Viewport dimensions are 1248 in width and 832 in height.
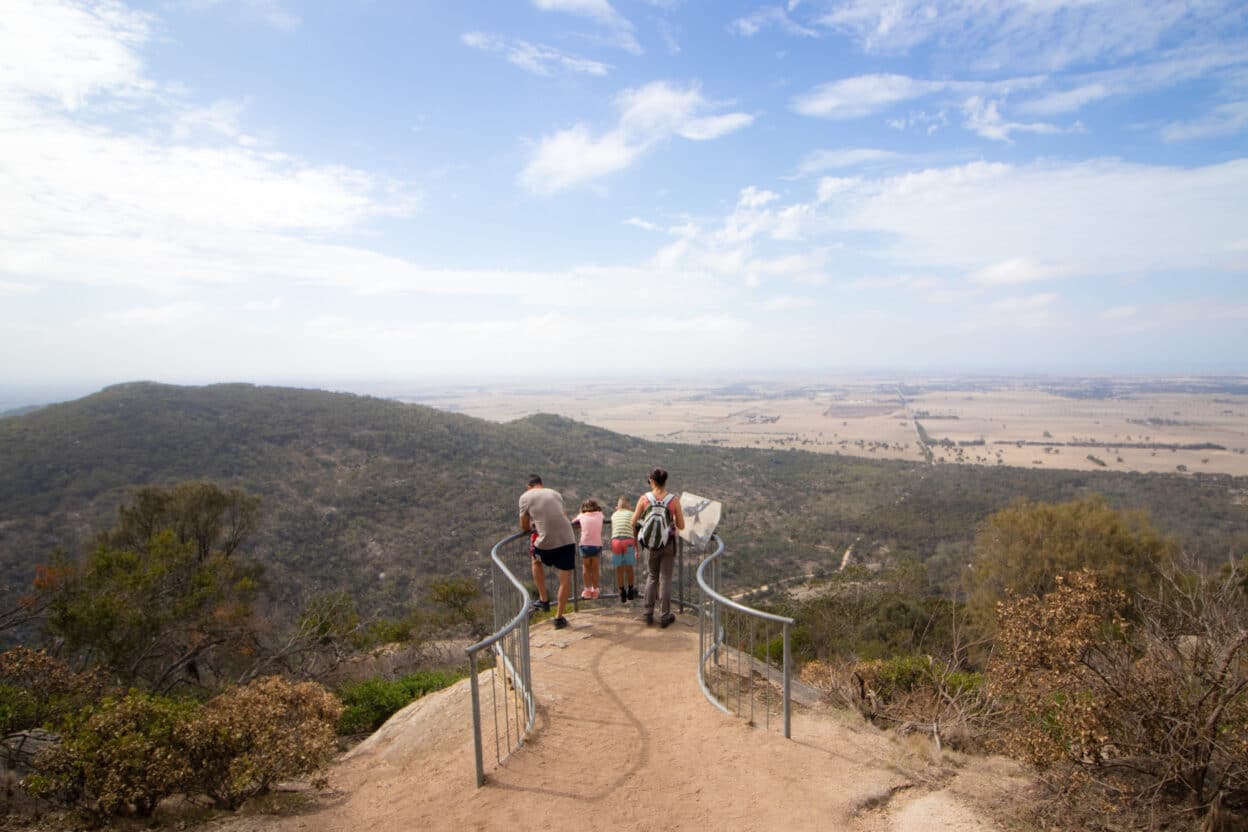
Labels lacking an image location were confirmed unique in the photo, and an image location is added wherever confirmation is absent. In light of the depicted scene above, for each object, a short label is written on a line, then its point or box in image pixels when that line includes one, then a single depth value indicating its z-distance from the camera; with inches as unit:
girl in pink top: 312.5
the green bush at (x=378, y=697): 340.8
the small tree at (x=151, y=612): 428.5
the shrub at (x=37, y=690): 240.4
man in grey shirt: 291.1
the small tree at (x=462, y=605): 723.4
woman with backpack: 276.4
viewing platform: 163.5
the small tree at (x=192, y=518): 620.1
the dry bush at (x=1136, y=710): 152.6
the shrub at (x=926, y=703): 231.1
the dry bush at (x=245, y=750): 185.8
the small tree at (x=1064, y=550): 696.4
